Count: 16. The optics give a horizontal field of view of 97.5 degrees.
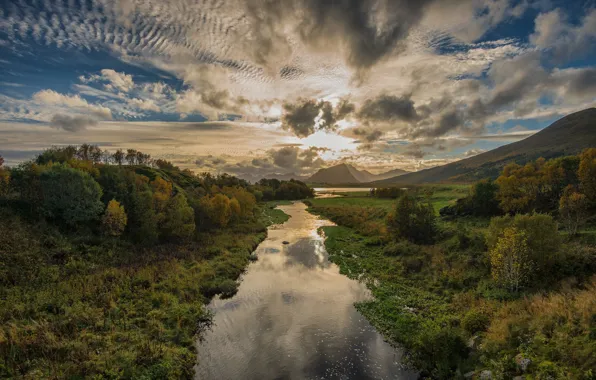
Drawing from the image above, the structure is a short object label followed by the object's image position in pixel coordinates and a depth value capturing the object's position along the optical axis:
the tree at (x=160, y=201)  51.53
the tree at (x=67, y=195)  40.34
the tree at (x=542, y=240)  23.52
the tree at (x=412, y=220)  44.97
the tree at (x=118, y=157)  135.44
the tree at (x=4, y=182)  41.92
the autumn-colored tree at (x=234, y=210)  73.29
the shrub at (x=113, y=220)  42.31
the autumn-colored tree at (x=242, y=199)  84.16
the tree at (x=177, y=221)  49.47
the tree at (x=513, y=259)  22.67
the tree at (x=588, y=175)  37.26
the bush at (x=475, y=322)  19.75
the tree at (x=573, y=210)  29.89
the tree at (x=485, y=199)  49.19
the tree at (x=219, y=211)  64.06
